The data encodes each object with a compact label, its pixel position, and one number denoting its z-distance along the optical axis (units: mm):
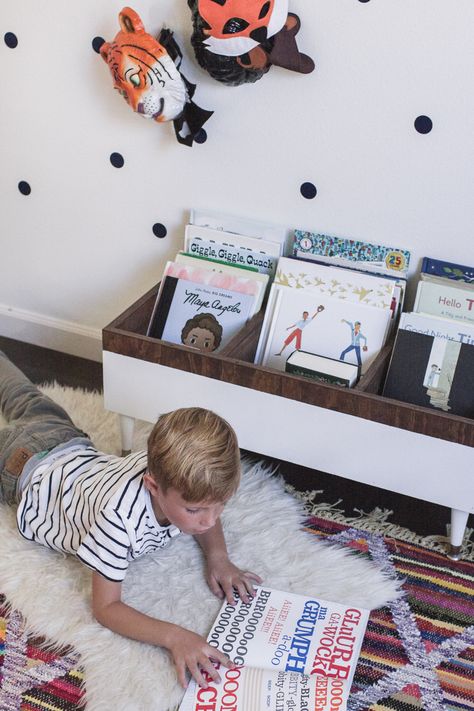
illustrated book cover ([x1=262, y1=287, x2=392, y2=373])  1706
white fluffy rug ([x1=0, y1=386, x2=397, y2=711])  1354
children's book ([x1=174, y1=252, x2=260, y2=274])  1823
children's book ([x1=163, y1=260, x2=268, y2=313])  1783
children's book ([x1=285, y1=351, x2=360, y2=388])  1604
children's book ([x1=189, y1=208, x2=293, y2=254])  1817
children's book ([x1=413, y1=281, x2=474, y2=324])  1674
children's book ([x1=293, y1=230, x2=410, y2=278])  1734
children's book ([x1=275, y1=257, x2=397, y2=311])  1710
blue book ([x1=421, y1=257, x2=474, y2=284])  1685
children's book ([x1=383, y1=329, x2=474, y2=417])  1595
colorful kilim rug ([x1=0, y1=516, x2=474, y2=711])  1356
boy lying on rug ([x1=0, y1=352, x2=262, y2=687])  1289
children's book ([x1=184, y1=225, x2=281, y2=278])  1822
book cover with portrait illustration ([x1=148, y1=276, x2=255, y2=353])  1773
